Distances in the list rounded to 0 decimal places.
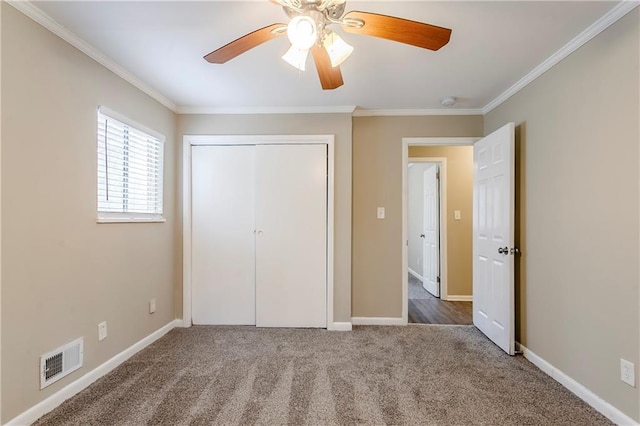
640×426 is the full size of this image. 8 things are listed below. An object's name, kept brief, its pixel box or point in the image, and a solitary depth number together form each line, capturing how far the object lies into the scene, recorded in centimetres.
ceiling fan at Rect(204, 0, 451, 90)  127
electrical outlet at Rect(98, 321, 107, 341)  215
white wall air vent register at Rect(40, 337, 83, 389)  173
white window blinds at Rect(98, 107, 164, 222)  221
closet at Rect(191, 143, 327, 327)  312
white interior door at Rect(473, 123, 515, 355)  249
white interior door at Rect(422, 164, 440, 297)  450
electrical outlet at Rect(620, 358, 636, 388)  160
